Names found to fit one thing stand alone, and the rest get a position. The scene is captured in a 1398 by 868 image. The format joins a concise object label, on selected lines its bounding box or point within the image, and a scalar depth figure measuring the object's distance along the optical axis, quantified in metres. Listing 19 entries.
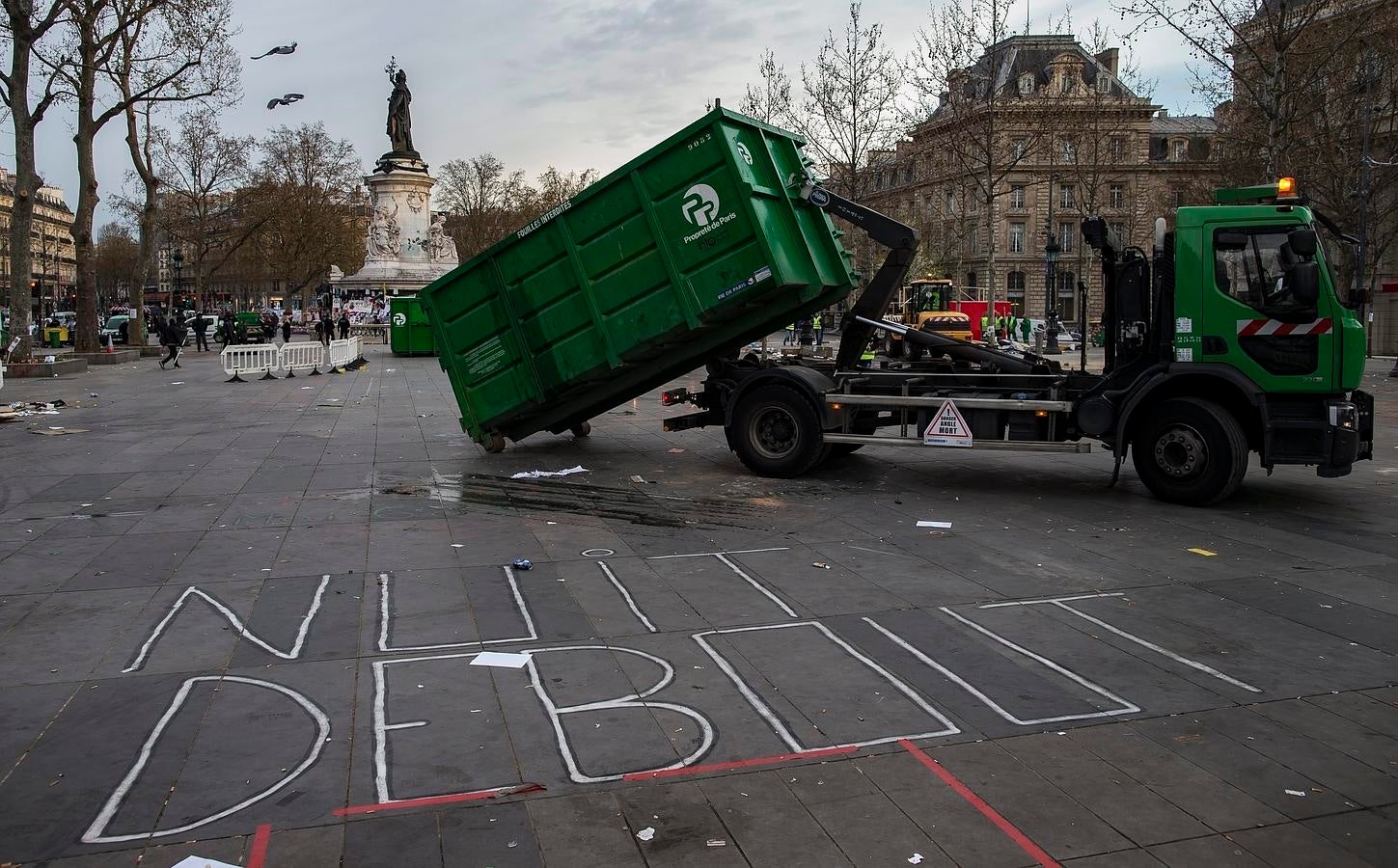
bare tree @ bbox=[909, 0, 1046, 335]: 32.59
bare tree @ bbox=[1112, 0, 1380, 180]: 24.53
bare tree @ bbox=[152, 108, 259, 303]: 57.88
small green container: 39.00
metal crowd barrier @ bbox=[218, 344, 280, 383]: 26.59
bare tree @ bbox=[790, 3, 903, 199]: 34.94
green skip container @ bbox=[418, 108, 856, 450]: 10.95
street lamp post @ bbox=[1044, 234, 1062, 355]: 35.03
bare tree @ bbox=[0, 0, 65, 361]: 27.11
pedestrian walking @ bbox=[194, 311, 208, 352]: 44.50
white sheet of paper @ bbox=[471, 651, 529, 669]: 6.00
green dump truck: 9.80
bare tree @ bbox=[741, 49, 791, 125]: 38.53
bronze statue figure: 52.59
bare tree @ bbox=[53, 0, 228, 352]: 30.84
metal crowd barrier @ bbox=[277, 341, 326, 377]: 28.81
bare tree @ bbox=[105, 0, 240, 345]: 32.47
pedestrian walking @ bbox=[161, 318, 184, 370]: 33.16
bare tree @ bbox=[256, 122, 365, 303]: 70.31
